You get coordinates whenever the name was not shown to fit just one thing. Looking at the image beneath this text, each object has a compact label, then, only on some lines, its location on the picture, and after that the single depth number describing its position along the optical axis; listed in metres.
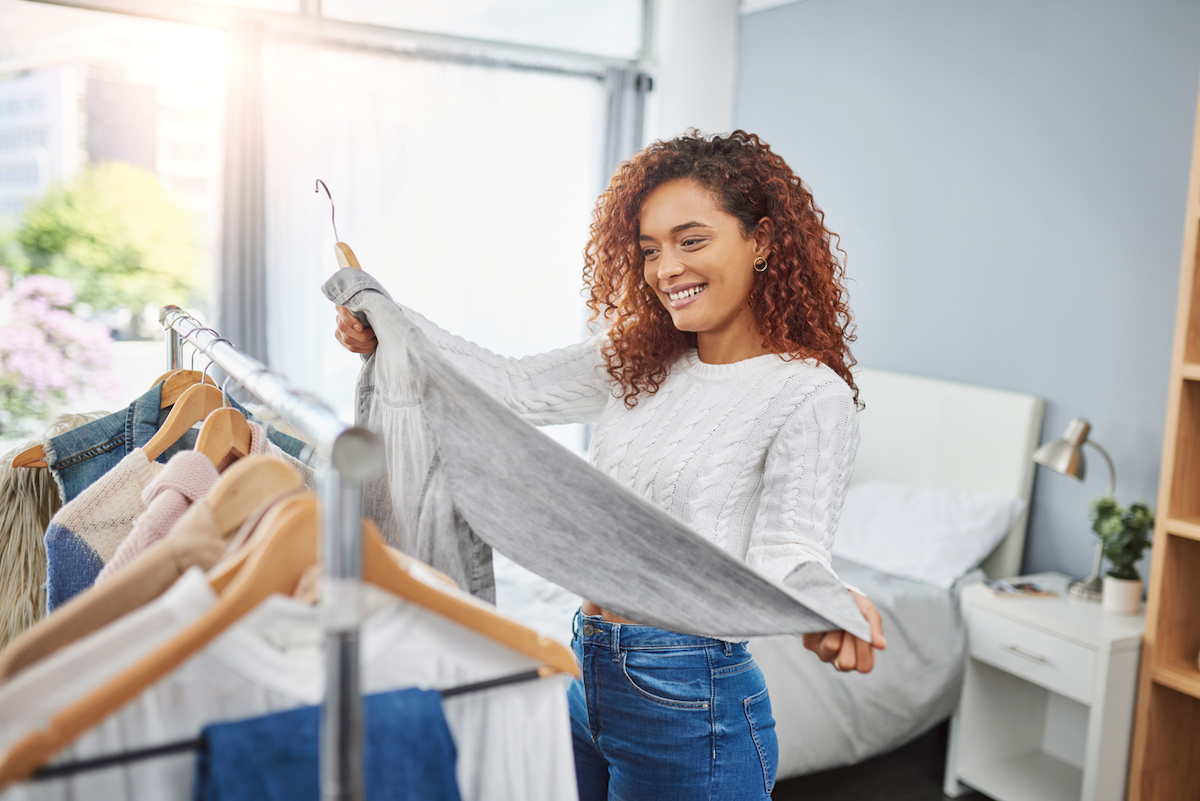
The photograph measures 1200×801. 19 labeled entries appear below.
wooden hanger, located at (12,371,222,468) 1.20
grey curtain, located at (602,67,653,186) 4.03
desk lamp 2.39
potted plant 2.30
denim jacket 1.13
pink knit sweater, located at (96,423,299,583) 0.80
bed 2.25
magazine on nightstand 2.42
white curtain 3.49
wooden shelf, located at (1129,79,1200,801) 2.04
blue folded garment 0.59
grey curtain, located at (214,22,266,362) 3.28
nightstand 2.15
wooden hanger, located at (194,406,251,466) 1.00
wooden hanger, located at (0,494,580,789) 0.55
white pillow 2.63
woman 1.12
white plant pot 2.29
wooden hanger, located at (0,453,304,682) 0.60
